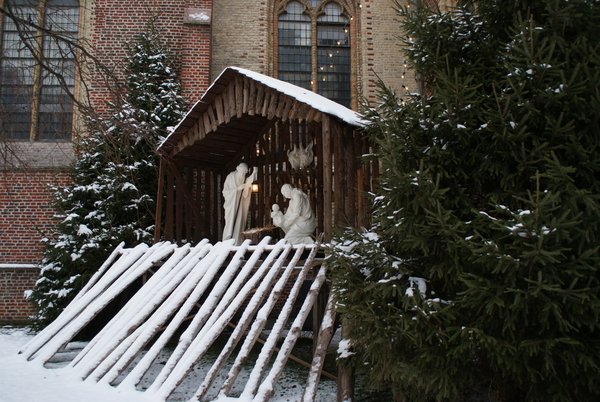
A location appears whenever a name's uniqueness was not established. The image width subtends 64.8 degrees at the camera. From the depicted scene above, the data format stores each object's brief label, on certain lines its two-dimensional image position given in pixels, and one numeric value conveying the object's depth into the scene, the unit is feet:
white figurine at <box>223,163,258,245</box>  27.81
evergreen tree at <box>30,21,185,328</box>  28.55
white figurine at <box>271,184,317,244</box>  24.79
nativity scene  16.62
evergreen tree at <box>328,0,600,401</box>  10.83
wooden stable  20.65
